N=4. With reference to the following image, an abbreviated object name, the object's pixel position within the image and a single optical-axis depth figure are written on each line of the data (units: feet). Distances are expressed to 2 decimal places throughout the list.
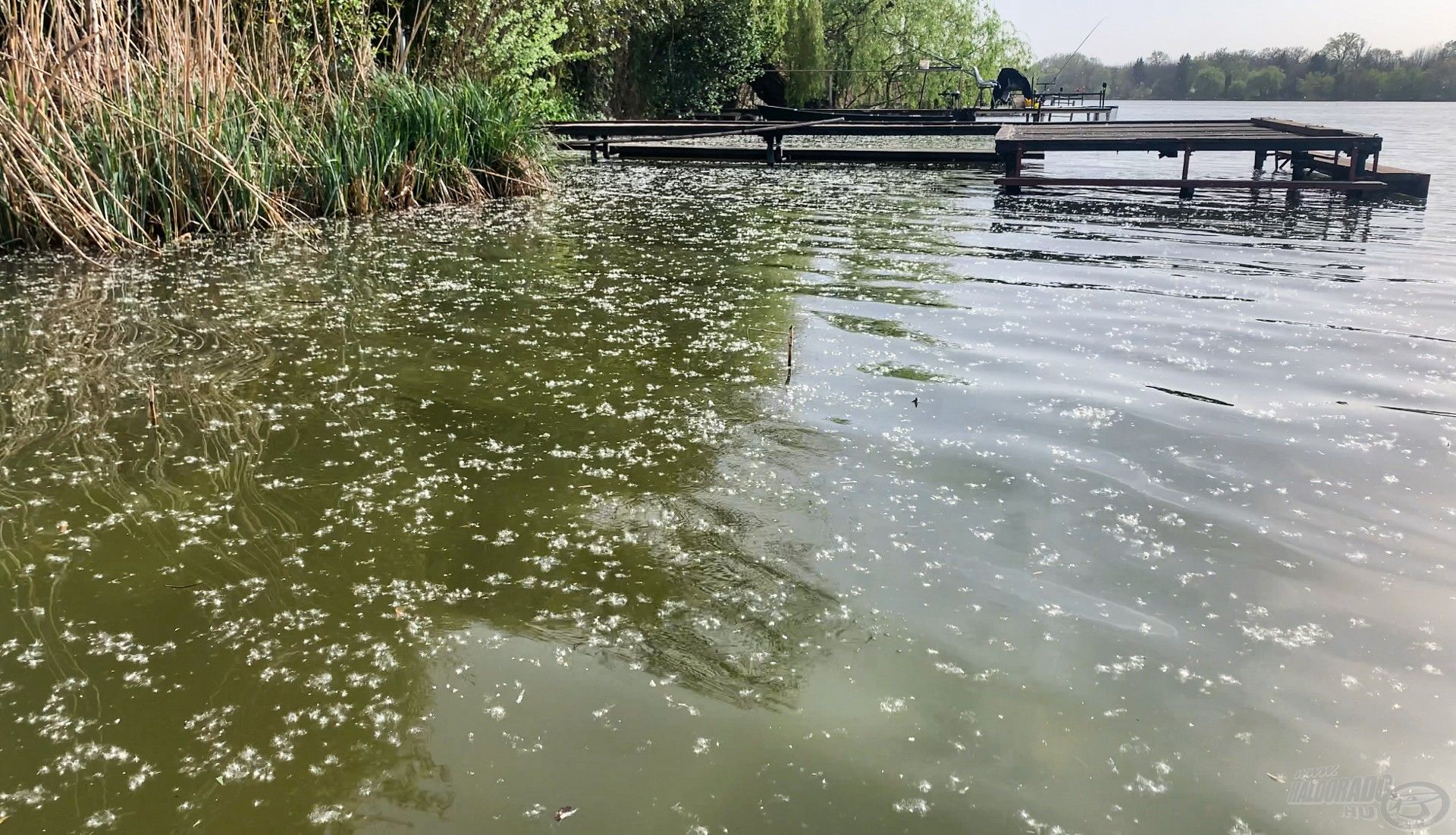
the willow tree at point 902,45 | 84.38
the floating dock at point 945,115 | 59.77
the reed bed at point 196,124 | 18.78
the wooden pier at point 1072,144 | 30.71
